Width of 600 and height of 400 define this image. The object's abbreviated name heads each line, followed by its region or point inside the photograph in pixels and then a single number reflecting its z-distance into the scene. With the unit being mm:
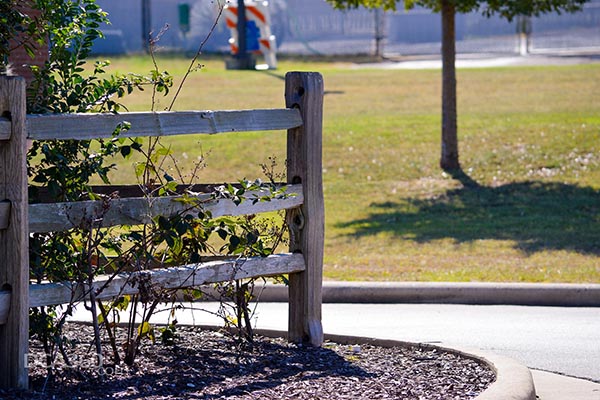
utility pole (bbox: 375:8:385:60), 70649
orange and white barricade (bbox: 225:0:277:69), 52624
